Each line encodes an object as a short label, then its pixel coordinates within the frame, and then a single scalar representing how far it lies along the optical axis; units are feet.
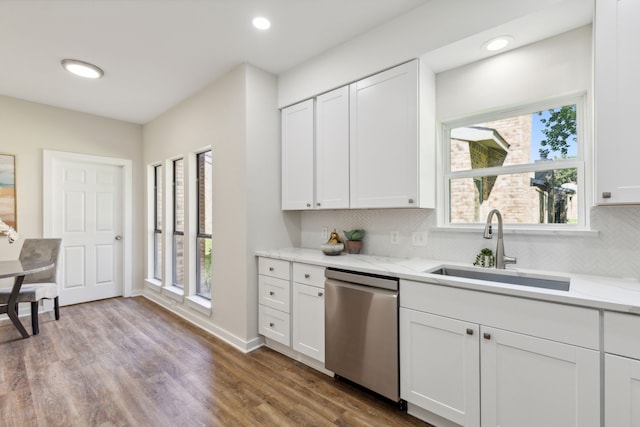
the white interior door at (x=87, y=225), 13.50
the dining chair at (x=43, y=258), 11.40
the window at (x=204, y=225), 12.09
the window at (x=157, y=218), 15.41
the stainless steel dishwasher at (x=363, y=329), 6.28
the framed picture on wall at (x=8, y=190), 11.89
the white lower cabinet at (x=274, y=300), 8.68
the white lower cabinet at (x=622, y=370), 4.03
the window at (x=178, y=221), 13.71
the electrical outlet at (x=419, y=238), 8.02
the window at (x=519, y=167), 6.42
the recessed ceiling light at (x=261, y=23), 7.41
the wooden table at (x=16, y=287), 9.65
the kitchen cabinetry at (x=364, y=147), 7.24
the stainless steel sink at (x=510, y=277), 5.77
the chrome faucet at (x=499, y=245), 6.42
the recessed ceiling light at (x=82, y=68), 9.36
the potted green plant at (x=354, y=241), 8.99
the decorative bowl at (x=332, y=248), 8.53
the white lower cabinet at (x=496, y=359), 4.40
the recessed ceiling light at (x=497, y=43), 6.39
